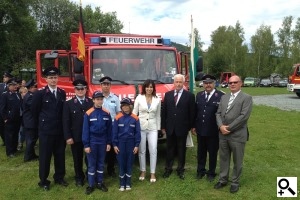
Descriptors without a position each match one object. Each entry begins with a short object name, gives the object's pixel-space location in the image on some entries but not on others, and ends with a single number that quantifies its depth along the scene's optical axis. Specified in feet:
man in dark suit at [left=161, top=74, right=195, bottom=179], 20.61
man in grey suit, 18.35
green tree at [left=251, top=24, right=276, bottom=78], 195.83
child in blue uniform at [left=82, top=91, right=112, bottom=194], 18.60
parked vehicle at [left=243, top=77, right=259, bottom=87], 181.16
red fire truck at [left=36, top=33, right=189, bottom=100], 23.85
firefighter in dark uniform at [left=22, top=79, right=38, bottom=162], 25.86
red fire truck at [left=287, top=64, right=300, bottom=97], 81.60
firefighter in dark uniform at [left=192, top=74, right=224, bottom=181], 20.11
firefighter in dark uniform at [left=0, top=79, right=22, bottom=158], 27.27
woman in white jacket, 20.21
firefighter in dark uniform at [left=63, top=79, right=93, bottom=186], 19.10
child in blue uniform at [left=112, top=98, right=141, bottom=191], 19.10
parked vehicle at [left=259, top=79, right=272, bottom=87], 180.34
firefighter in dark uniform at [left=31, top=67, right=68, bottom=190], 19.12
